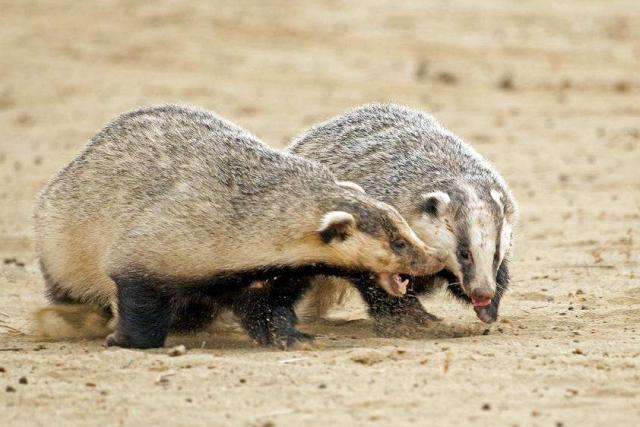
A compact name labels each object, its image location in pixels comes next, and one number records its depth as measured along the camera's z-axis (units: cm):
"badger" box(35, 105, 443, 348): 1617
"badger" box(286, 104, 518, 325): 1758
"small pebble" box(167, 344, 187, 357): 1606
